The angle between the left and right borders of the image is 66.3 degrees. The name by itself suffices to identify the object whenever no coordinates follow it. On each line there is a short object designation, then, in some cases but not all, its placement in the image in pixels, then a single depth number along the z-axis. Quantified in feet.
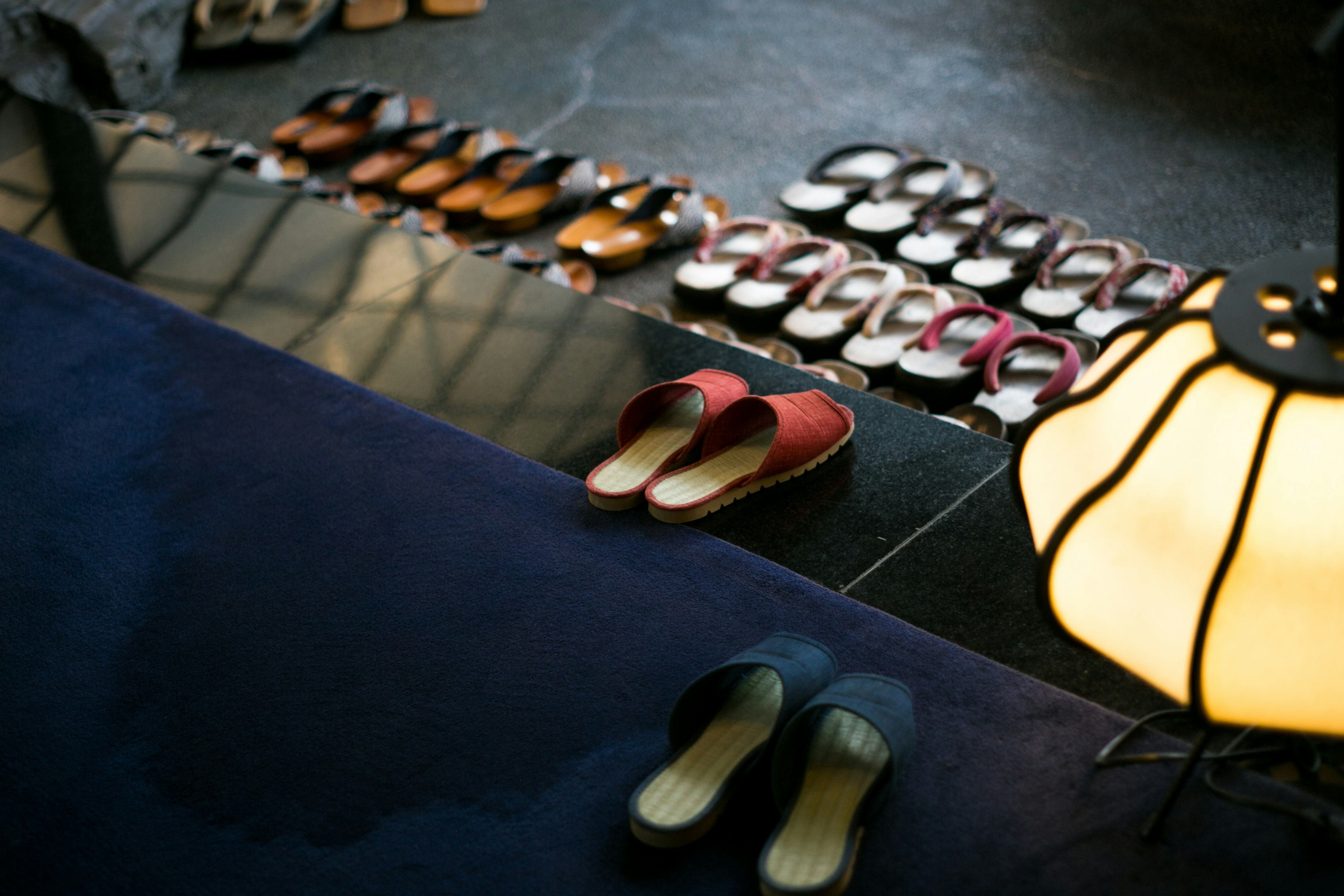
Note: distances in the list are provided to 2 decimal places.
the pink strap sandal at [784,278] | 7.53
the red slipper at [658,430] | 5.08
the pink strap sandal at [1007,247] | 7.34
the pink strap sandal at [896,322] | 6.88
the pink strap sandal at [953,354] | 6.41
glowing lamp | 2.40
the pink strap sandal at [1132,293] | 6.73
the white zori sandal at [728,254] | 7.91
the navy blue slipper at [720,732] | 3.59
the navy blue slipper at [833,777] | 3.36
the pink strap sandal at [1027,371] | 6.10
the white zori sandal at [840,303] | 7.16
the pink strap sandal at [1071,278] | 6.97
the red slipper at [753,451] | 4.94
